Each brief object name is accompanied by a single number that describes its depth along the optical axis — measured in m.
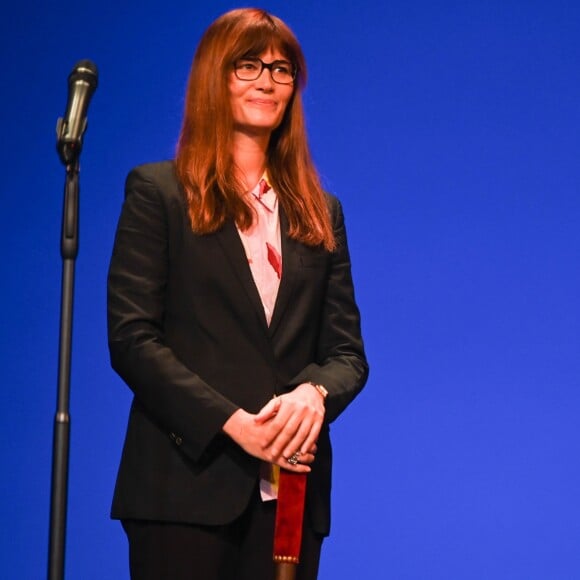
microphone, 9.24
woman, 9.34
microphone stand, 9.19
